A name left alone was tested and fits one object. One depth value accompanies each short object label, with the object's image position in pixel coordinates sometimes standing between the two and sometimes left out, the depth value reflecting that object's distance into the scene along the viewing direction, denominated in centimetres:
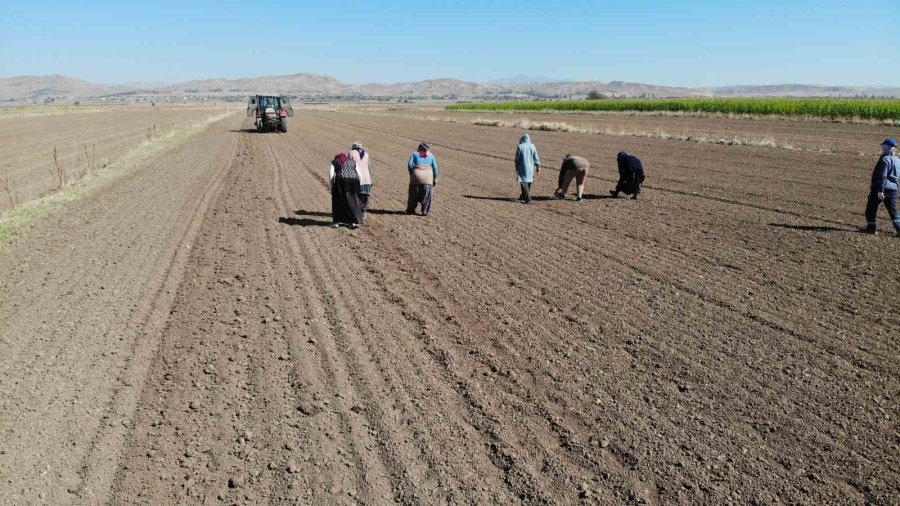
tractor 4094
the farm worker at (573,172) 1513
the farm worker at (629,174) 1543
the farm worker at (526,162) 1434
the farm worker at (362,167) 1186
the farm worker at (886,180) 1097
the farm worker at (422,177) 1294
